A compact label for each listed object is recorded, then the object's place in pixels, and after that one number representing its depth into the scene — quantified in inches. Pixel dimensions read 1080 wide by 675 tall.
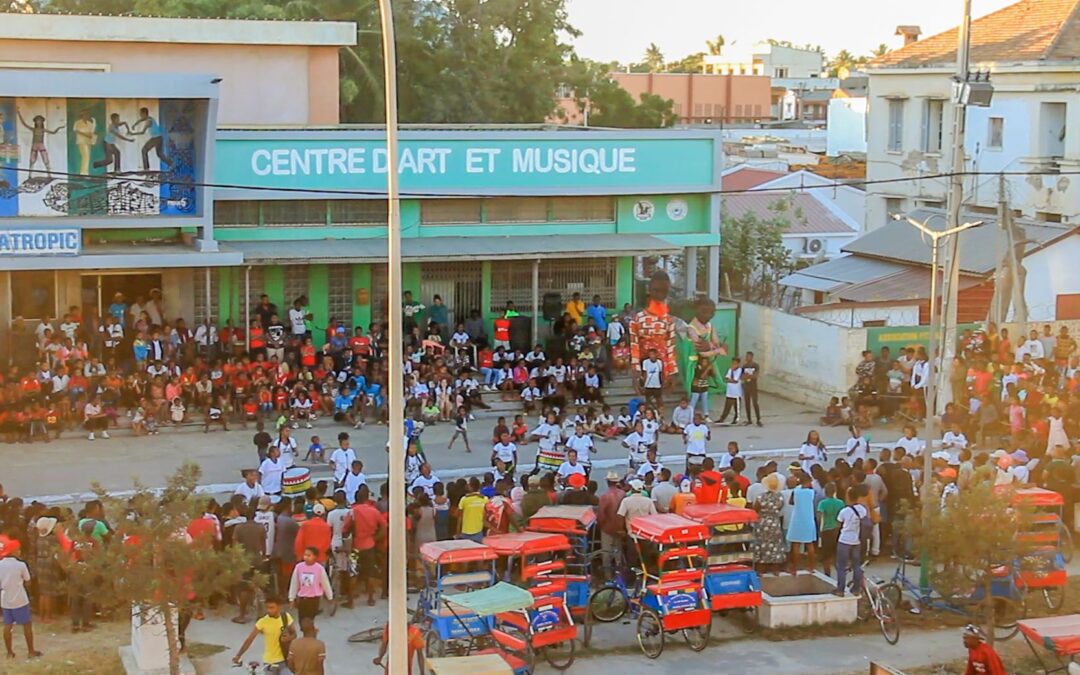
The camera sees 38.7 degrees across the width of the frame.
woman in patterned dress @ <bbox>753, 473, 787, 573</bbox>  714.2
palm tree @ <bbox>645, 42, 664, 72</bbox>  5969.5
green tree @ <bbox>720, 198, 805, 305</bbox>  1720.0
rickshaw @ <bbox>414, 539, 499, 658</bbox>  598.9
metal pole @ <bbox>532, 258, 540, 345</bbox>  1131.9
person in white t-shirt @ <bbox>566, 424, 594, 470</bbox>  840.7
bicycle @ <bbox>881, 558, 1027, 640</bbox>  690.8
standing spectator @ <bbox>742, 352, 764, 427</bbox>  1064.2
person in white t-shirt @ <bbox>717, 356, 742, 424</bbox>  1069.8
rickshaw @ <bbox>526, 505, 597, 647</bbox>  655.1
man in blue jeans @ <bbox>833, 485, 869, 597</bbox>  694.5
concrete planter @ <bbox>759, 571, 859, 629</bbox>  684.1
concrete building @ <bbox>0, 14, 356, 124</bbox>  1188.5
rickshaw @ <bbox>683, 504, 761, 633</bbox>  660.1
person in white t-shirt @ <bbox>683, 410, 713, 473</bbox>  887.1
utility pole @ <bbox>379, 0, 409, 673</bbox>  477.1
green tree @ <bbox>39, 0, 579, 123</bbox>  1870.1
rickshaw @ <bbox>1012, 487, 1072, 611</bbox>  702.3
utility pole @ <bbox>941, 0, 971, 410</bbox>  911.0
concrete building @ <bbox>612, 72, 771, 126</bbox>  3868.1
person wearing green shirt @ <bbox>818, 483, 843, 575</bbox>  724.0
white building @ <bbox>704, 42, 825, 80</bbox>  4862.2
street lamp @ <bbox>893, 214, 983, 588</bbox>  742.5
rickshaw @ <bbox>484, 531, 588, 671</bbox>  624.1
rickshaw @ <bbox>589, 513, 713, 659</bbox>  643.5
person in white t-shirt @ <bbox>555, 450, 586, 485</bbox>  772.6
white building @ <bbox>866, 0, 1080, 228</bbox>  1558.8
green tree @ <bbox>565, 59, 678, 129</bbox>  2221.9
